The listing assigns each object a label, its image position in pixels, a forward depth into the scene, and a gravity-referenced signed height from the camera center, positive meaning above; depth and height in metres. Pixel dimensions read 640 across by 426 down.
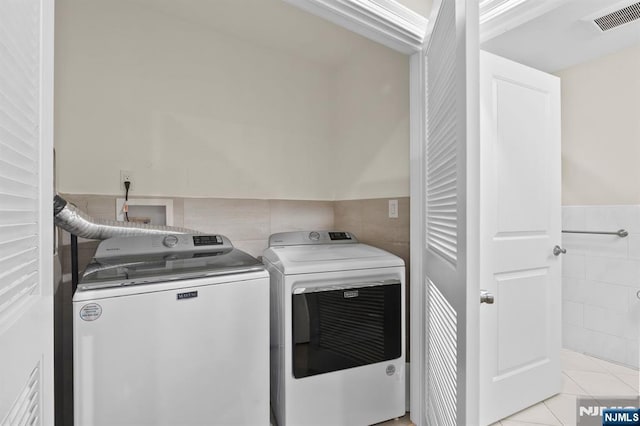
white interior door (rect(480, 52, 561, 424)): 1.66 -0.15
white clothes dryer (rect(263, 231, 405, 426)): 1.48 -0.65
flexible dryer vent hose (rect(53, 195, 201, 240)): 1.20 -0.07
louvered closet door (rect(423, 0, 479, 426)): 0.85 -0.02
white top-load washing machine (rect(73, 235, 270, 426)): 1.07 -0.48
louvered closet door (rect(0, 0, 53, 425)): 0.47 +0.00
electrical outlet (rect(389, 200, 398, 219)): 1.93 +0.01
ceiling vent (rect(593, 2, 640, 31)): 1.70 +1.12
